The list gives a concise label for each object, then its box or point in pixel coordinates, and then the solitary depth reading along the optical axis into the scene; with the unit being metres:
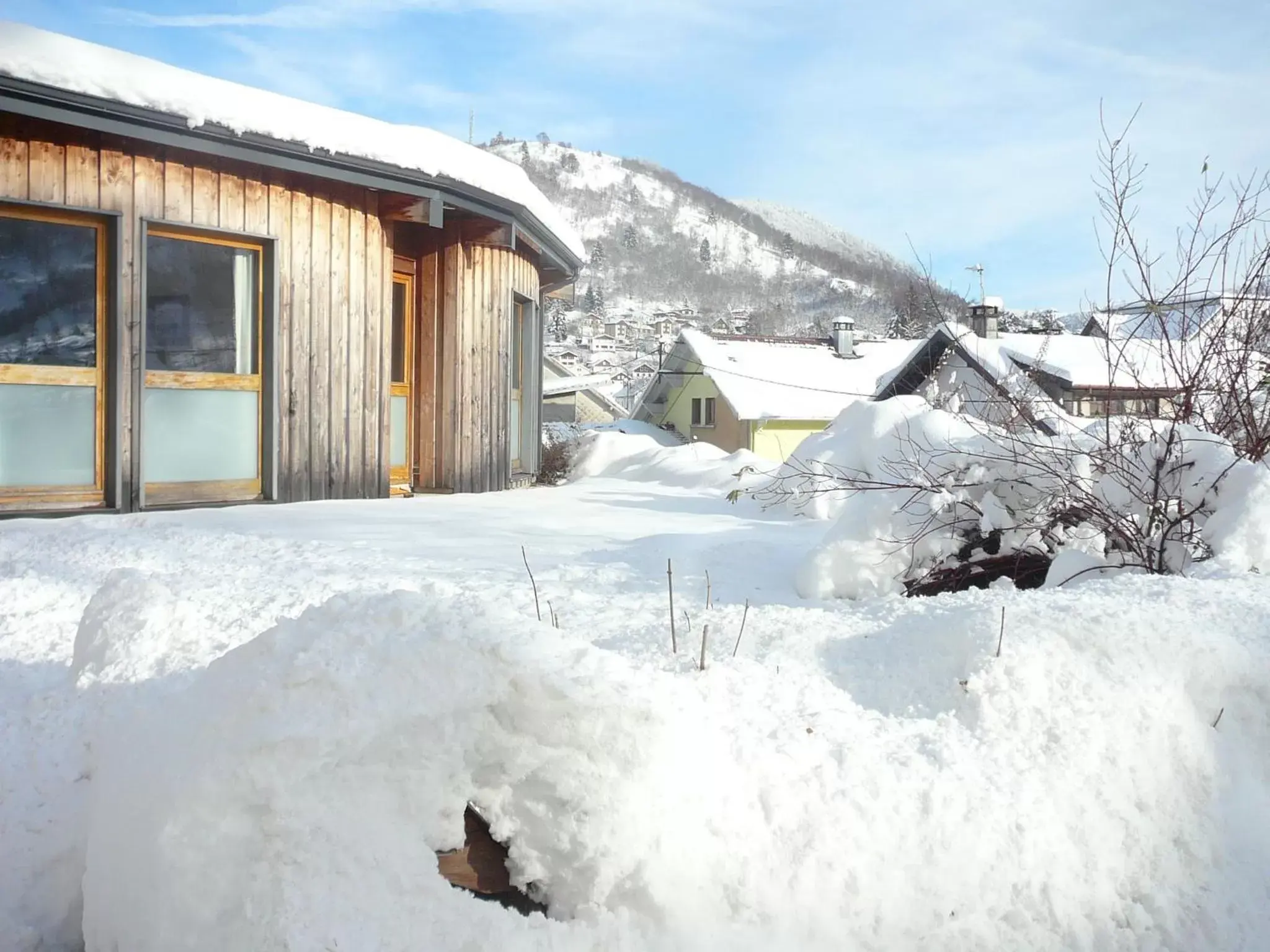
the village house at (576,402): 40.03
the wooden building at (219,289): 5.72
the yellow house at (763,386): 30.17
